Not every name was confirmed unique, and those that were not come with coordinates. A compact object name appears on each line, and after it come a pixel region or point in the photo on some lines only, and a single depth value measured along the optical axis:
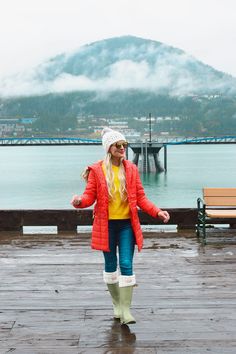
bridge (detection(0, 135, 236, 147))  187.65
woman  4.71
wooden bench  9.30
